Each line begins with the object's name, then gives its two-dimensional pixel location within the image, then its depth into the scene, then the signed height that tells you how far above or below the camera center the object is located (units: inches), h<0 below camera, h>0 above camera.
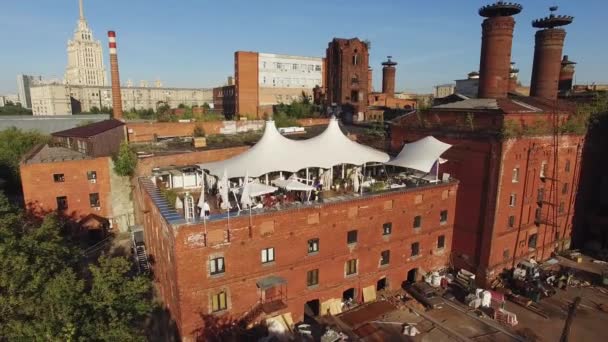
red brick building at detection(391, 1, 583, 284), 892.0 -133.7
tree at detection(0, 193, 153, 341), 511.2 -301.7
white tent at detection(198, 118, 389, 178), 782.5 -109.8
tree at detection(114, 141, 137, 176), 1111.0 -167.1
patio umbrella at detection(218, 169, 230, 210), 700.0 -161.8
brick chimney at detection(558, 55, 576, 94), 1700.2 +160.5
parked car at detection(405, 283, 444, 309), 858.1 -453.2
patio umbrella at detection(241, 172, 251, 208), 674.8 -164.5
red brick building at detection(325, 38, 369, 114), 2301.9 +229.4
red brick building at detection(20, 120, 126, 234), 1063.6 -217.9
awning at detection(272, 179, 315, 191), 736.3 -160.3
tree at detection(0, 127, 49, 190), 1513.3 -182.9
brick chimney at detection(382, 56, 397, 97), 2550.9 +230.3
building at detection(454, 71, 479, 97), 2339.3 +167.5
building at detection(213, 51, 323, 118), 2503.1 +202.9
